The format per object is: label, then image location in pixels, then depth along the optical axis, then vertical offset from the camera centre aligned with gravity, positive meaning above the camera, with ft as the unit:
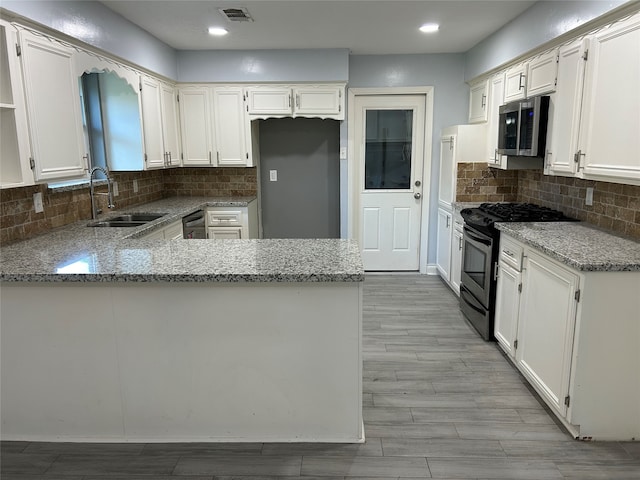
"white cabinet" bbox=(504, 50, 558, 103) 9.95 +1.94
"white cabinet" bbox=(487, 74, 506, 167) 12.75 +1.19
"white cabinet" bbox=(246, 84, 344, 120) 14.97 +1.98
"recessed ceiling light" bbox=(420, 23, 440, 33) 12.03 +3.57
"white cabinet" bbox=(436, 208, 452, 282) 15.23 -3.02
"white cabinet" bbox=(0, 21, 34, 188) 7.29 +0.71
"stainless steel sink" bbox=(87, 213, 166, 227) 11.05 -1.53
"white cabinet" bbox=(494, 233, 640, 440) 6.95 -3.10
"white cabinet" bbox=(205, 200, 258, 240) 15.08 -2.06
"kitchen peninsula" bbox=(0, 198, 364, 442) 6.75 -2.87
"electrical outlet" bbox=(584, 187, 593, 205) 10.27 -0.90
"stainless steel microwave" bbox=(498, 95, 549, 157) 10.18 +0.75
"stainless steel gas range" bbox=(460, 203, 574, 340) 10.53 -2.33
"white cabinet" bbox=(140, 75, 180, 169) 12.68 +1.14
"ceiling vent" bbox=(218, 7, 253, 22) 10.49 +3.51
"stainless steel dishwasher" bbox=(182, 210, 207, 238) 13.07 -1.95
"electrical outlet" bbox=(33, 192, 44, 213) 9.32 -0.84
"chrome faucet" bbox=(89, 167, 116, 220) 10.95 -0.94
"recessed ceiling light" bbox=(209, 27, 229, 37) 12.16 +3.55
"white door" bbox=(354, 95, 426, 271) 16.43 -0.70
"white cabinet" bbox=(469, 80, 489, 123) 14.08 +1.86
